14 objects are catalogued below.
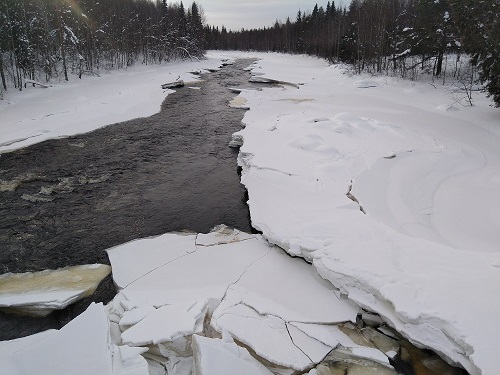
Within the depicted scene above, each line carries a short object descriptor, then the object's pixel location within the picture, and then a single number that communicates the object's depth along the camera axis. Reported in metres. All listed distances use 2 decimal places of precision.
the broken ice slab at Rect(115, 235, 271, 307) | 3.81
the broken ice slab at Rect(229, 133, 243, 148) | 9.54
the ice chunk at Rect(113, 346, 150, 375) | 2.72
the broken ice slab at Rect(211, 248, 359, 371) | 3.03
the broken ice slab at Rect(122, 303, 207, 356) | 3.08
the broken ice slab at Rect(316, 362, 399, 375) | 2.88
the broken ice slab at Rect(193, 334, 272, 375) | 2.73
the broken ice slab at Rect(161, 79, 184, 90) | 18.30
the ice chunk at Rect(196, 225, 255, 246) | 4.94
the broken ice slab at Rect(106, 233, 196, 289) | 4.30
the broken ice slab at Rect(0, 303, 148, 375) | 2.73
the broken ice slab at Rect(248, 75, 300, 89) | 19.45
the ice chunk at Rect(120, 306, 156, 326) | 3.36
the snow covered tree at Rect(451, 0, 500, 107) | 9.87
